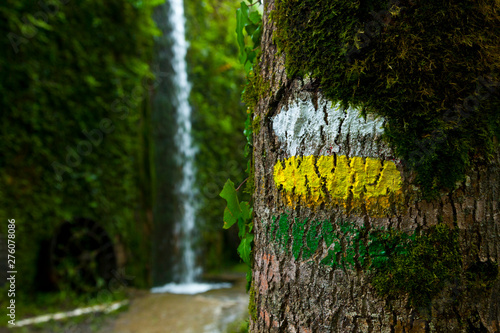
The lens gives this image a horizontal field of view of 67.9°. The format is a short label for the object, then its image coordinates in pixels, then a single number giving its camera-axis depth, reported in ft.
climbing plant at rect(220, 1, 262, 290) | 3.47
